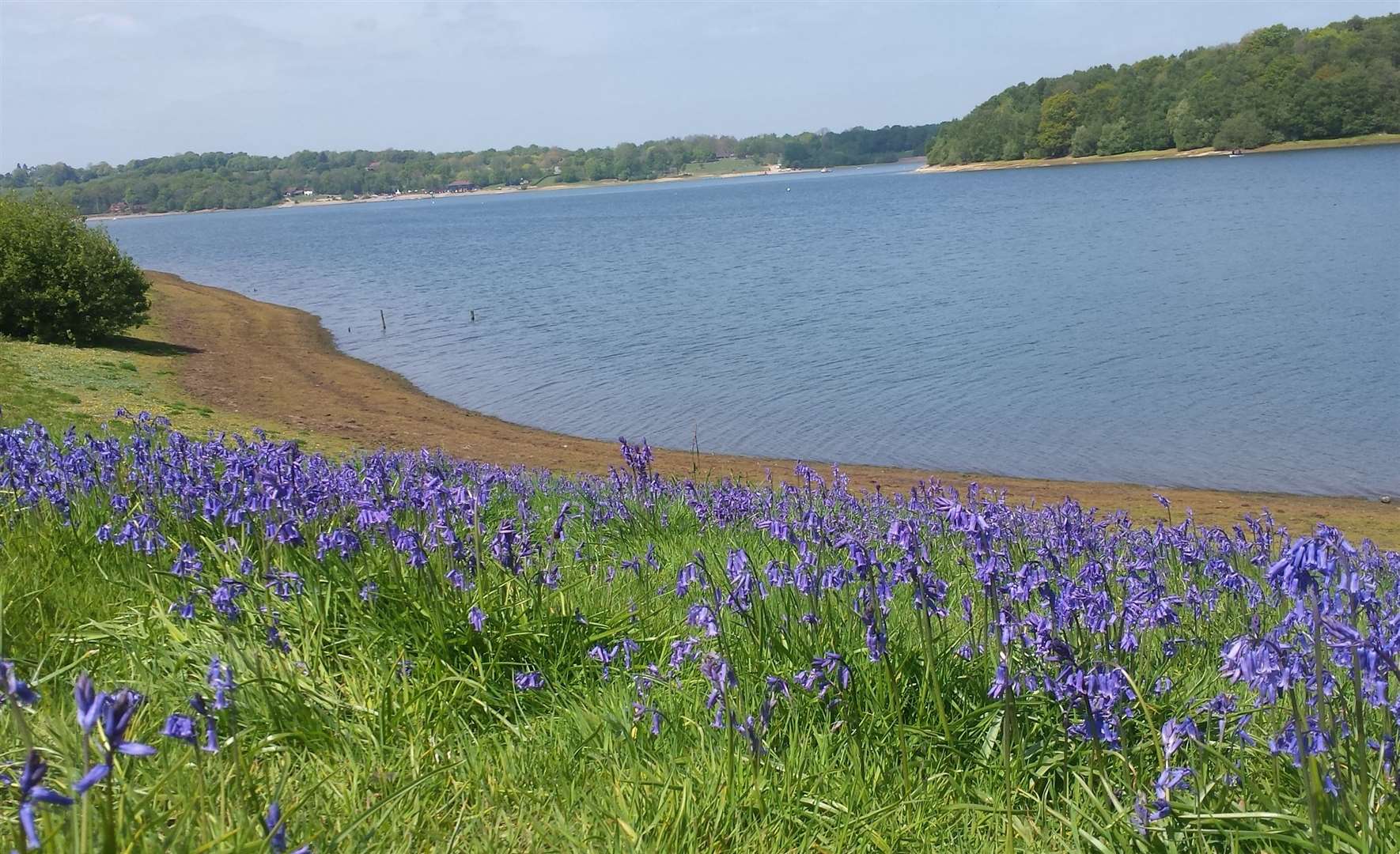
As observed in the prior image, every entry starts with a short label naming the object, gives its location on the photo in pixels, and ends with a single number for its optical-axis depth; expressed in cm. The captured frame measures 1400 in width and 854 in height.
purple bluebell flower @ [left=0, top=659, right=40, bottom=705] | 242
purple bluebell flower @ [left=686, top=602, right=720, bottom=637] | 448
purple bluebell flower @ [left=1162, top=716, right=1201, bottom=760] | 352
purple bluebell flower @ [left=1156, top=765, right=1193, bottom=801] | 353
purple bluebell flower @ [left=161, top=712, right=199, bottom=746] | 309
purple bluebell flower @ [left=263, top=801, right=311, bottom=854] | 279
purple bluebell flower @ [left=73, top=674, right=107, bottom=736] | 215
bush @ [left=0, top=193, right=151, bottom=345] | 2997
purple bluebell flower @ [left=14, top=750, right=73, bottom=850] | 206
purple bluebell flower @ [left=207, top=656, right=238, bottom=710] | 368
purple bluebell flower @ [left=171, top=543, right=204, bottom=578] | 534
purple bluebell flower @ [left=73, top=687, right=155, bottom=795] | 213
